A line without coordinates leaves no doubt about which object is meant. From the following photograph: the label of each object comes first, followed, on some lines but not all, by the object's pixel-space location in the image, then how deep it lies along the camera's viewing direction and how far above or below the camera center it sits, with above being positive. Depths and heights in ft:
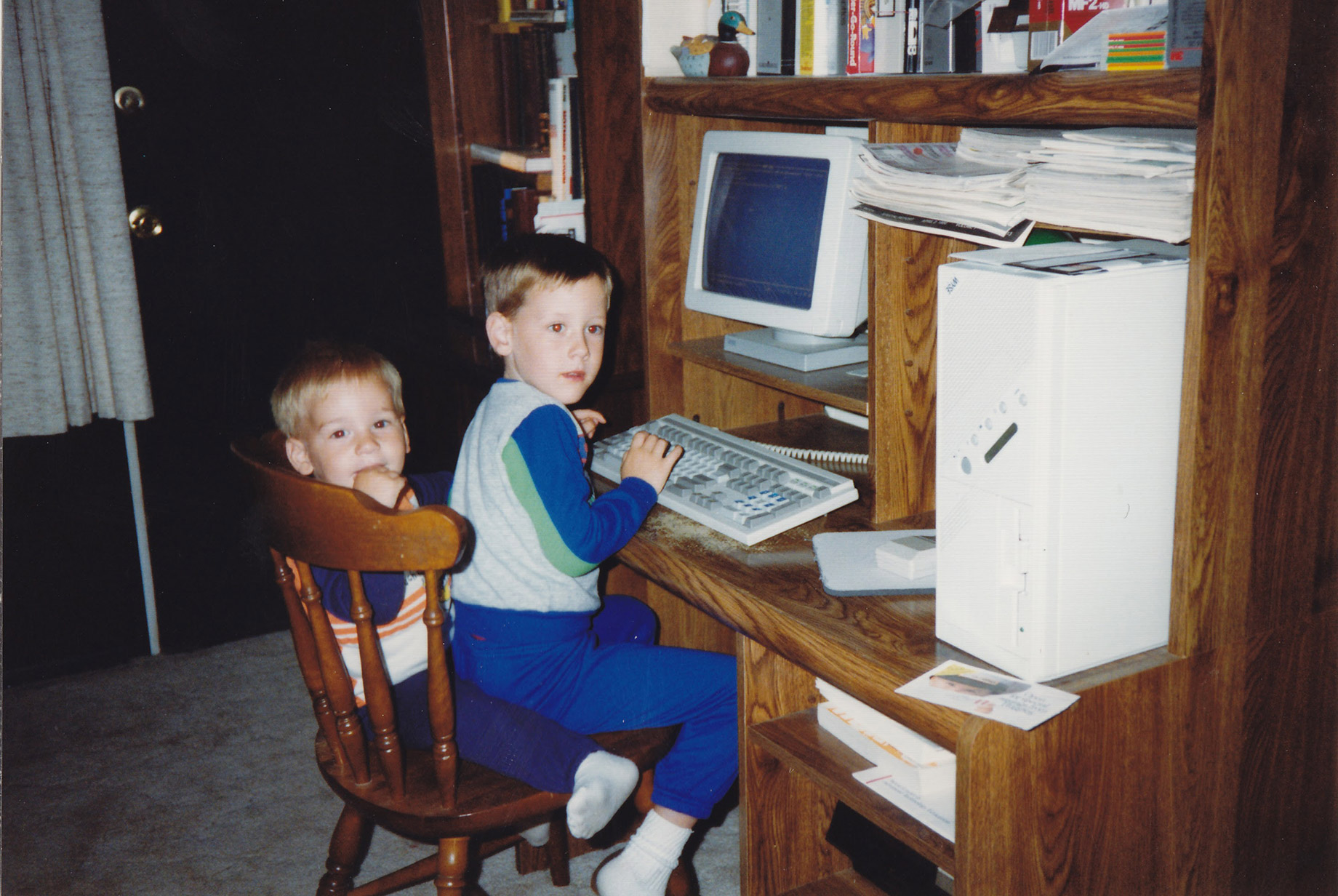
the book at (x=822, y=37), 5.48 +0.66
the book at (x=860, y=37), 5.29 +0.63
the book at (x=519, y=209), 7.90 -0.19
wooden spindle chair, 3.92 -1.95
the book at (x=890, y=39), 5.16 +0.61
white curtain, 7.52 -0.27
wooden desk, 3.32 -1.73
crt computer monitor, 5.39 -0.37
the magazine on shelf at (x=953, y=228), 4.00 -0.23
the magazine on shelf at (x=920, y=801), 3.91 -2.29
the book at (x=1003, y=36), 4.51 +0.53
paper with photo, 3.25 -1.59
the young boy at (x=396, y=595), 4.45 -1.74
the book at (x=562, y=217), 7.36 -0.24
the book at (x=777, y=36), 5.78 +0.72
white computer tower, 3.23 -0.85
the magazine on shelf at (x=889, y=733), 4.15 -2.17
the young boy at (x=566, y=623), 4.71 -1.91
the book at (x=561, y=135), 7.30 +0.31
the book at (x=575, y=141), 7.19 +0.26
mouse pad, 4.20 -1.54
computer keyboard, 4.80 -1.42
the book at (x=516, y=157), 7.58 +0.18
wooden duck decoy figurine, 5.80 +0.63
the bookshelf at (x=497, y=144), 6.15 +0.17
